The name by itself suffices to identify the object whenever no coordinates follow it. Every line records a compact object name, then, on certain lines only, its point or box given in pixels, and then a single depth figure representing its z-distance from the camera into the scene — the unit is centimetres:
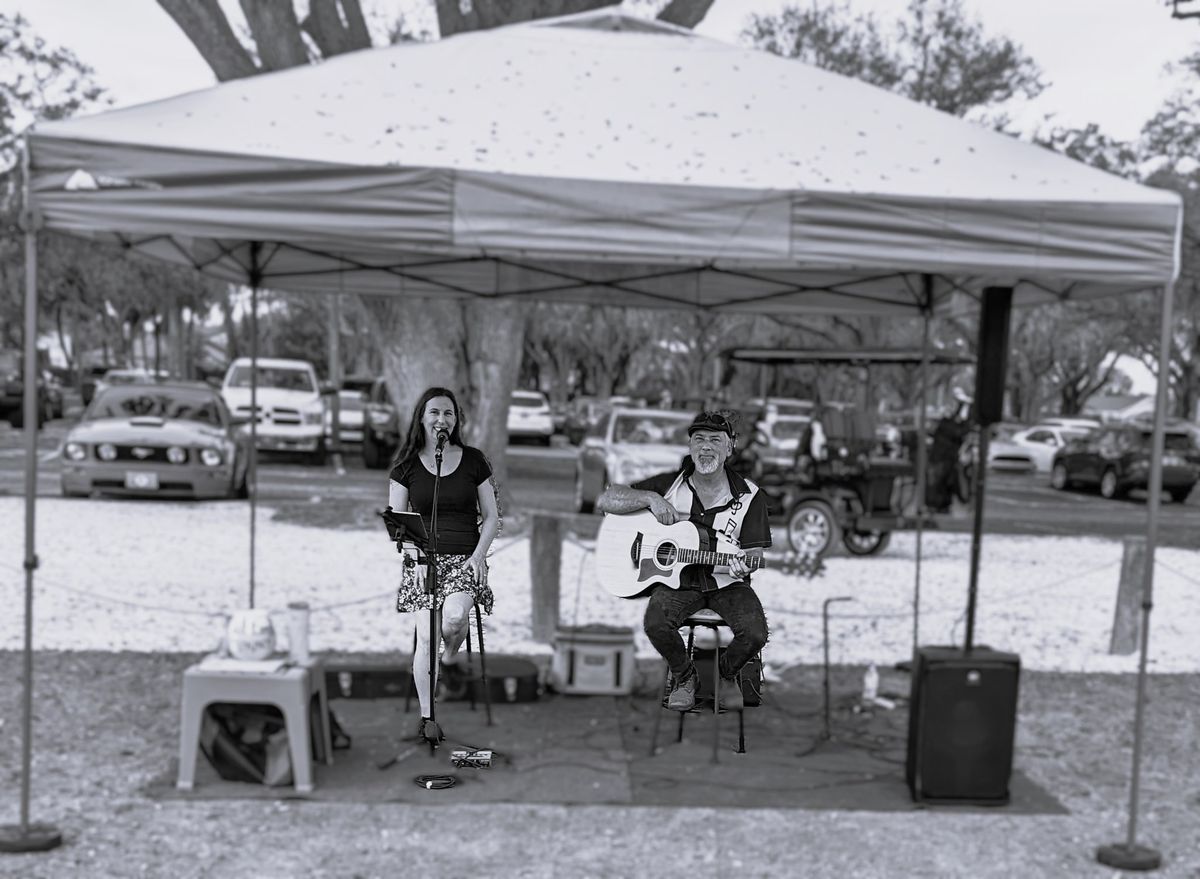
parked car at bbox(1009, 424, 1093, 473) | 6538
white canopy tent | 437
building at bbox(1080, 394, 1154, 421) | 11522
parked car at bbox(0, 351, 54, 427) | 6200
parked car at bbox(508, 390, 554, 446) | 5409
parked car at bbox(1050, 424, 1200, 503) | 4747
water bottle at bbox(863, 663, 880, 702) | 1580
